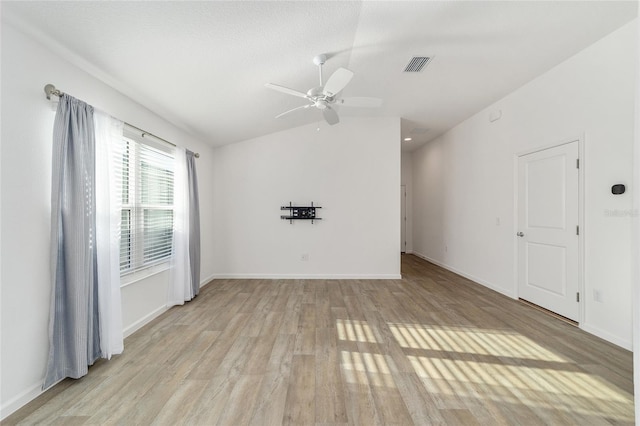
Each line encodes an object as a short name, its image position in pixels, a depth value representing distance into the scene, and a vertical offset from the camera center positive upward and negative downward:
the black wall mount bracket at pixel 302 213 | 4.68 -0.03
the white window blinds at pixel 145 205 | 2.68 +0.09
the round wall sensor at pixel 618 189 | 2.31 +0.19
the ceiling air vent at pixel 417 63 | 2.76 +1.69
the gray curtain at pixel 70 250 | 1.79 -0.28
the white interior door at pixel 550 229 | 2.81 -0.24
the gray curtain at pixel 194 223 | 3.68 -0.17
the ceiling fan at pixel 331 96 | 2.17 +1.14
